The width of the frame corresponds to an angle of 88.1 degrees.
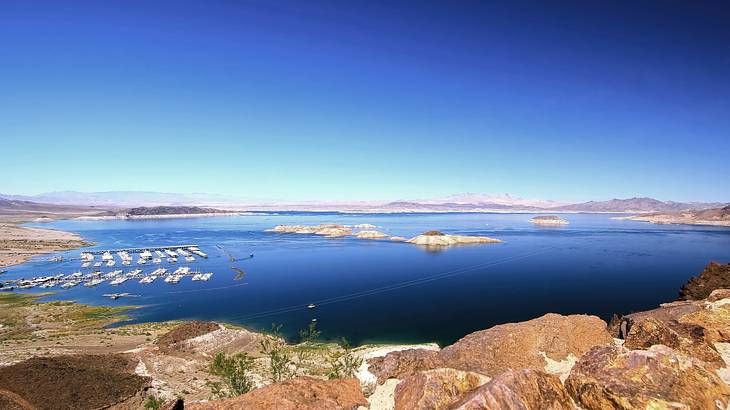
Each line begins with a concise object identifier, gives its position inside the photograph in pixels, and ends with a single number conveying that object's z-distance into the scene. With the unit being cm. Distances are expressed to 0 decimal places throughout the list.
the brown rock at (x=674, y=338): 1477
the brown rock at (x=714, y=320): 1841
